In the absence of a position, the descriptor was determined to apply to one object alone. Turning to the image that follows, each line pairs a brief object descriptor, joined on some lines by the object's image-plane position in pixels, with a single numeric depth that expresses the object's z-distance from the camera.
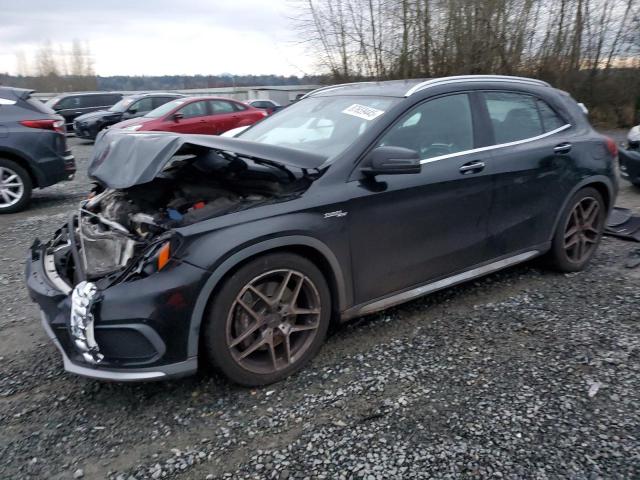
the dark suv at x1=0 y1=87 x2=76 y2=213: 6.78
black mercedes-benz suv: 2.46
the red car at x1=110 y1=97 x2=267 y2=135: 11.34
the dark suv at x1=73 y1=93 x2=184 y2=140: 15.06
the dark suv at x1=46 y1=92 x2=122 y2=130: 18.39
